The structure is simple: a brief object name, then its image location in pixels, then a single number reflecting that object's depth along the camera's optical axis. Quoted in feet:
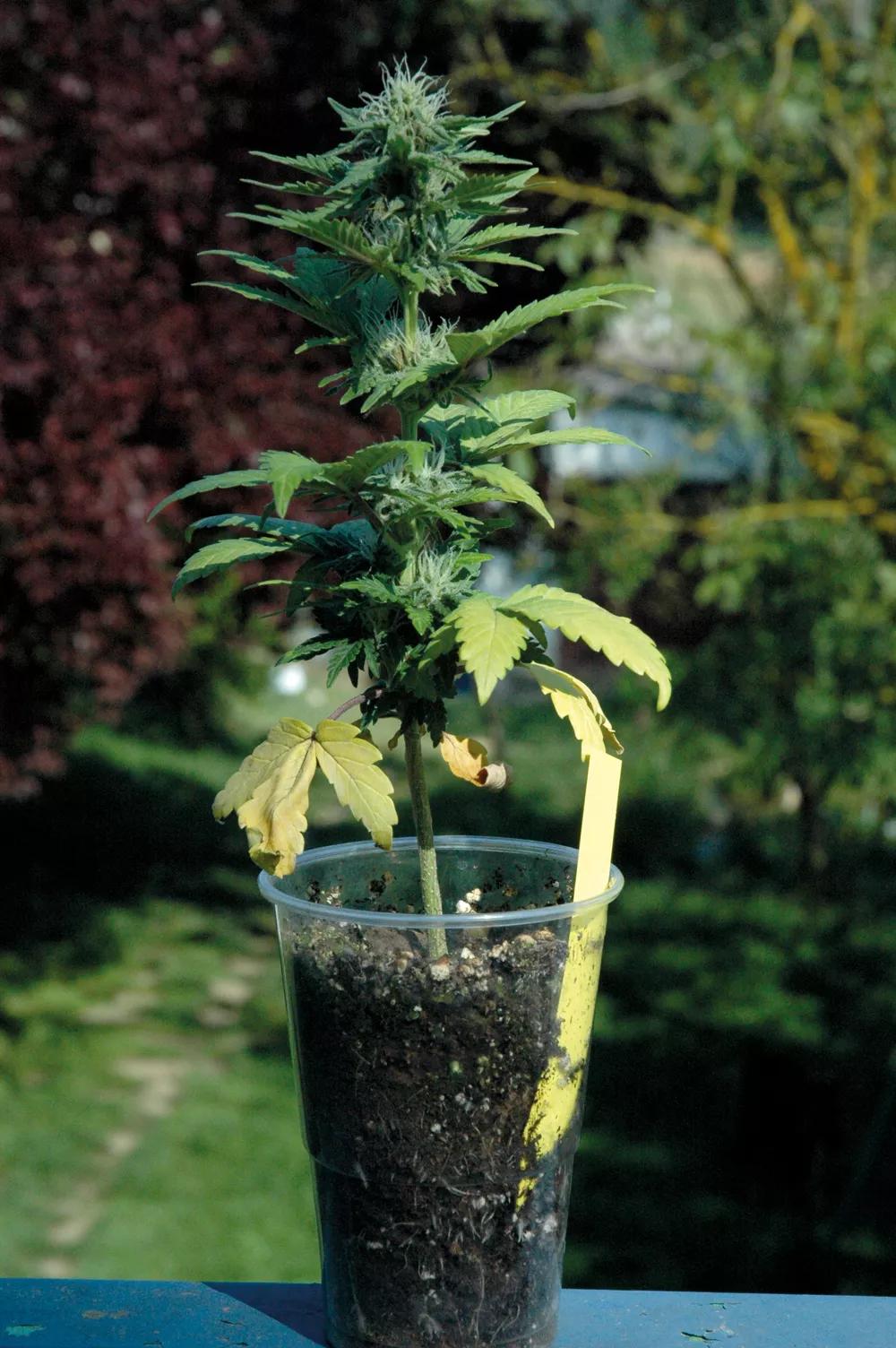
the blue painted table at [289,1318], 2.23
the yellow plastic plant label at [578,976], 2.21
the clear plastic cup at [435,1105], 2.17
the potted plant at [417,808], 2.12
